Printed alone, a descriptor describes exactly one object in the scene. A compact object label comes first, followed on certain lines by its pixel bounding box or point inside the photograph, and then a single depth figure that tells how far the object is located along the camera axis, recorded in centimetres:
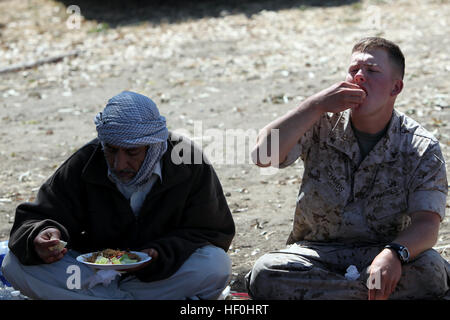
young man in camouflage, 745
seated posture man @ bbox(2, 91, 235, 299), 762
